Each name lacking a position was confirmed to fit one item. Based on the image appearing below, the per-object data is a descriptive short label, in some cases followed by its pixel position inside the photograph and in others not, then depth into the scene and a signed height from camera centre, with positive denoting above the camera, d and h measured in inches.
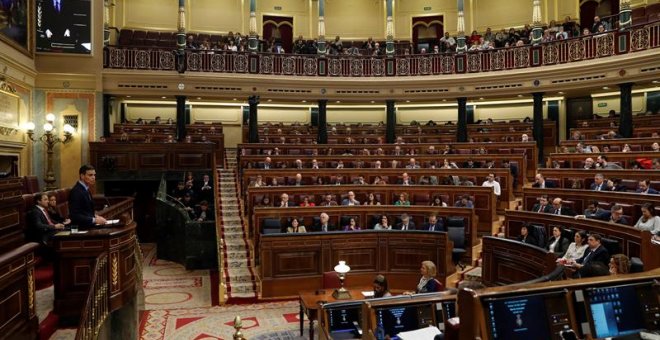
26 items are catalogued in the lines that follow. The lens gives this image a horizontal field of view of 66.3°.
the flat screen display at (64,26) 503.5 +145.8
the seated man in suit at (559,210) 319.1 -29.4
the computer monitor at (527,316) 97.7 -30.4
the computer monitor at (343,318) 171.6 -52.5
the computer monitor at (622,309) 107.4 -31.5
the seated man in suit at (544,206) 330.3 -27.7
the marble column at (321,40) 640.4 +160.1
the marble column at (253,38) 624.7 +160.9
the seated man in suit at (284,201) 373.1 -25.6
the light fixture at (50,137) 432.9 +31.5
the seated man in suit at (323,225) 342.3 -40.8
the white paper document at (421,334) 107.4 -36.7
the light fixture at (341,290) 230.7 -58.0
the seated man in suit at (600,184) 341.7 -14.2
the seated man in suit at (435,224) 337.7 -39.8
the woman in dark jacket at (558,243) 265.6 -42.3
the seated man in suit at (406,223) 339.9 -39.6
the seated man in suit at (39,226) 222.1 -25.3
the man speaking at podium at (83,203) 191.5 -13.1
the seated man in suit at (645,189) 307.8 -16.2
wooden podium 178.4 -35.5
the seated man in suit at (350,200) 382.0 -26.1
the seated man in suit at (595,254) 221.8 -40.0
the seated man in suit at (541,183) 387.2 -14.9
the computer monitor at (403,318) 123.2 -38.2
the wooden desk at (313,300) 226.1 -61.9
